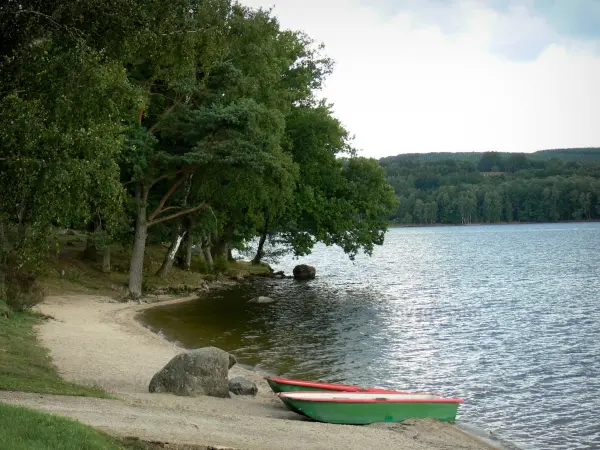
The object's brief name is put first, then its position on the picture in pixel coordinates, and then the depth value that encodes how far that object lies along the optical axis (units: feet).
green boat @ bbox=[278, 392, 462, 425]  48.06
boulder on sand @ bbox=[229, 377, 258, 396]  55.47
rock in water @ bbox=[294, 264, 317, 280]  186.00
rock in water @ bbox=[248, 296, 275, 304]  123.24
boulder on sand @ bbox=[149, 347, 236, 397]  50.98
